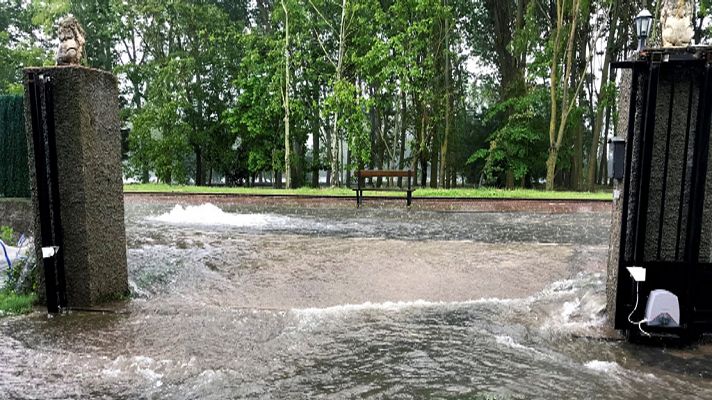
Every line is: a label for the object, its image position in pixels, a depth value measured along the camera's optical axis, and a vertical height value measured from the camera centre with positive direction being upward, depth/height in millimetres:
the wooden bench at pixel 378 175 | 15431 -437
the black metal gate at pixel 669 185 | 4090 -189
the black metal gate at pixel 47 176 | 4895 -168
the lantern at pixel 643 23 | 5925 +1651
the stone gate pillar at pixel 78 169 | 4949 -102
